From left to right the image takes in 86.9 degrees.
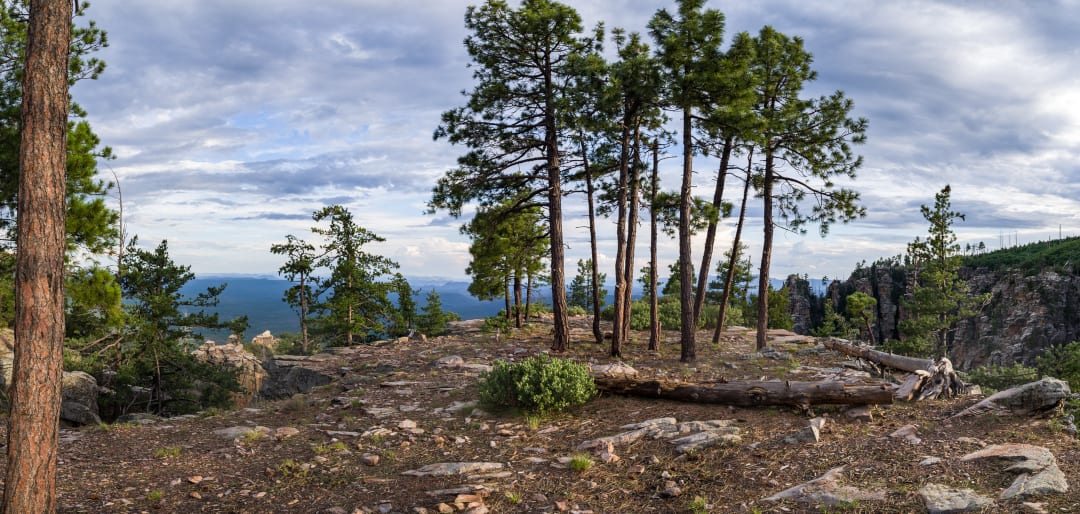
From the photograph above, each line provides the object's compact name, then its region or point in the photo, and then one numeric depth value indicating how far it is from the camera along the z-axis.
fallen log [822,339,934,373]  14.04
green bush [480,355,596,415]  11.21
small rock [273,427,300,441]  10.39
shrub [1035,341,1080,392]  14.16
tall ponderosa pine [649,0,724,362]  17.36
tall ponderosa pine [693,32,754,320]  17.34
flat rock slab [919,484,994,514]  5.73
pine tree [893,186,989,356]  29.48
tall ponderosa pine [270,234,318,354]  31.77
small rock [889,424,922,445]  7.79
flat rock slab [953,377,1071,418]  8.45
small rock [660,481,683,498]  7.05
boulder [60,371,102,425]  15.52
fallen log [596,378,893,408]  9.70
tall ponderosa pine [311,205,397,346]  32.06
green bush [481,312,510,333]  30.05
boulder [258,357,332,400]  19.66
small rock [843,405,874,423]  9.19
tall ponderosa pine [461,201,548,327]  29.64
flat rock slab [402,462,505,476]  8.12
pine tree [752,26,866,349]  20.39
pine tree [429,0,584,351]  18.89
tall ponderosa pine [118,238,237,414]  17.25
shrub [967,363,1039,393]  15.03
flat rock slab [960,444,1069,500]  5.83
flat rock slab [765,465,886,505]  6.19
